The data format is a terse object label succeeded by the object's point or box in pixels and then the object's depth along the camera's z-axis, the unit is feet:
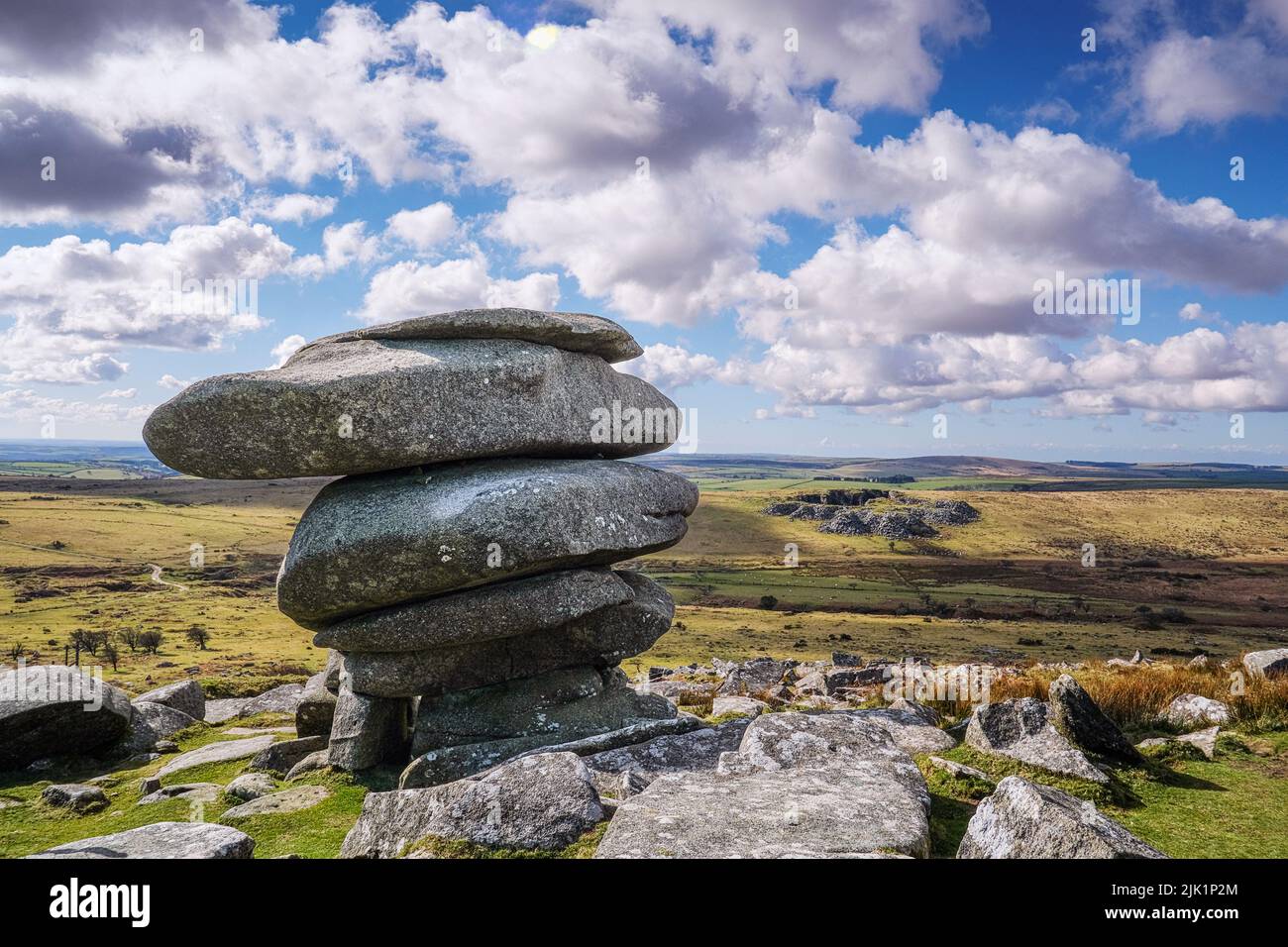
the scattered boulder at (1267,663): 55.50
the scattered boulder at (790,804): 25.14
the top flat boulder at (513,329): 51.65
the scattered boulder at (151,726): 61.00
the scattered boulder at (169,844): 27.04
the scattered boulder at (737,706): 65.17
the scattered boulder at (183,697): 73.67
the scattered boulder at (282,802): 40.52
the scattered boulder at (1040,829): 22.97
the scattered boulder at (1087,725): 37.91
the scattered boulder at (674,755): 41.45
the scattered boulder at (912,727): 41.98
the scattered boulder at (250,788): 44.27
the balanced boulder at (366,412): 46.01
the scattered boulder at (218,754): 53.68
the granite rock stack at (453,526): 46.73
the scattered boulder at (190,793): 45.25
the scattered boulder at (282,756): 52.19
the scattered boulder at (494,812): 27.48
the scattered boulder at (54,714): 53.88
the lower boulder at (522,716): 48.26
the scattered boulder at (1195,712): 45.16
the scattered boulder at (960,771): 35.37
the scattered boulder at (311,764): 49.39
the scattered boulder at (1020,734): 36.58
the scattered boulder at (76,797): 44.62
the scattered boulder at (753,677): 85.07
